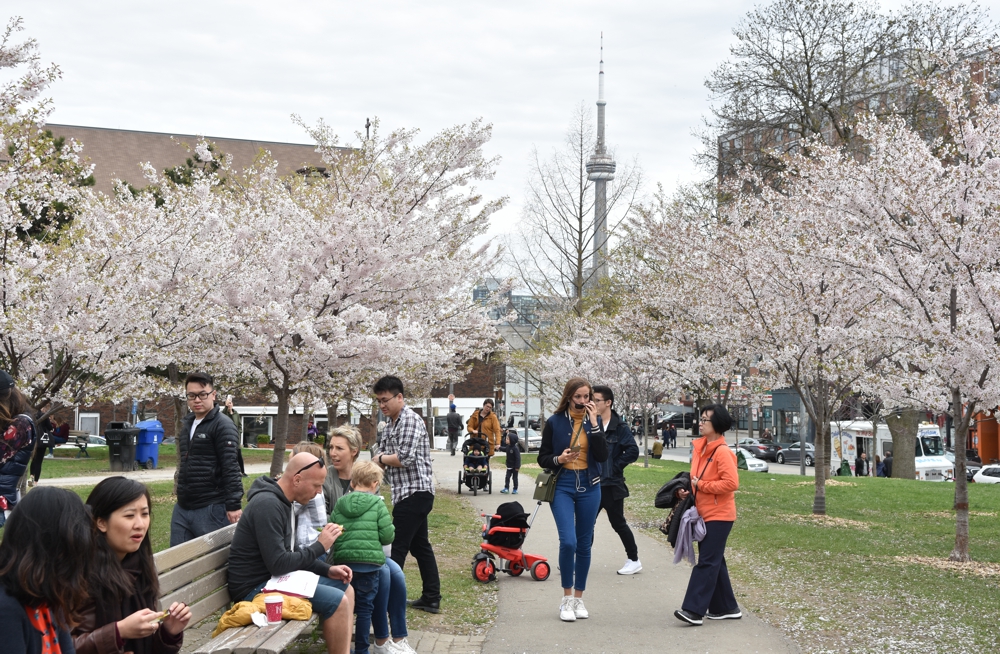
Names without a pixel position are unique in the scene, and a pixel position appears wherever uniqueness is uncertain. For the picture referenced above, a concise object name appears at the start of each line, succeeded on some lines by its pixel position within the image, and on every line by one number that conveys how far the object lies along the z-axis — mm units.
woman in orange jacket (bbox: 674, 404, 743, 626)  7578
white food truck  46891
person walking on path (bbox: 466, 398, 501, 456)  18156
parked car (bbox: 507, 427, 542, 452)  49444
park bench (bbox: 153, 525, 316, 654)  4977
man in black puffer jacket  7316
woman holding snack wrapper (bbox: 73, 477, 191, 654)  3721
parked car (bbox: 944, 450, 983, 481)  38372
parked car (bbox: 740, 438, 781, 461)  53406
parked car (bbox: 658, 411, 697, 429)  82688
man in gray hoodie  5711
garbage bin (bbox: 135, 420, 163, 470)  26906
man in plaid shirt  7723
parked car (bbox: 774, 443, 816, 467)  52366
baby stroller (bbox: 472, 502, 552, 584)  9563
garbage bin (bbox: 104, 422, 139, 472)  25562
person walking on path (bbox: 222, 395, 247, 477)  21725
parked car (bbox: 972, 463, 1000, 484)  35062
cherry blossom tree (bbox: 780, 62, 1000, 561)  10531
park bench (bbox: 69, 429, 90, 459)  32250
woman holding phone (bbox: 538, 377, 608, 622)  7797
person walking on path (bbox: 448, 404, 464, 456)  34875
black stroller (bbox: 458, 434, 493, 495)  18344
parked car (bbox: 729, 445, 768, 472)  43031
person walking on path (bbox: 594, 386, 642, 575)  9141
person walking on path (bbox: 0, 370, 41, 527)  5500
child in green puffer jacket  6426
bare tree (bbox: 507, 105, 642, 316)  35500
